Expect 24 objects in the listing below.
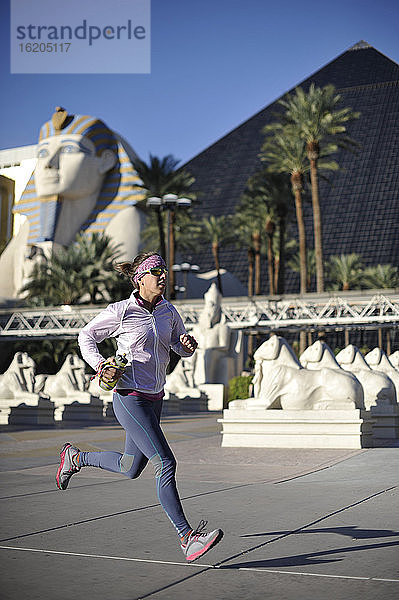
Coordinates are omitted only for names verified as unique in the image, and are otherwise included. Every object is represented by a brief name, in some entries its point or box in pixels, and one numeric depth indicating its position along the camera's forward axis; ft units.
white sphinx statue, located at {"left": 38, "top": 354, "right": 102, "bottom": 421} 58.18
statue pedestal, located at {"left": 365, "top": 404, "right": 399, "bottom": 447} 39.04
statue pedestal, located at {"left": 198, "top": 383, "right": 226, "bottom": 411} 83.05
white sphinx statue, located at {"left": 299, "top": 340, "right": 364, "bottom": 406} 40.09
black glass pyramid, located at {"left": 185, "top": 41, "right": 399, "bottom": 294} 332.19
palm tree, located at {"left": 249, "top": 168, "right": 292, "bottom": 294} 137.28
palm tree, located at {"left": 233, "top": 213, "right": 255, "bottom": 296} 161.65
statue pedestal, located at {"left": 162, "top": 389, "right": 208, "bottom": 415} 75.27
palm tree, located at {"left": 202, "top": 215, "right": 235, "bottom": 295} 189.98
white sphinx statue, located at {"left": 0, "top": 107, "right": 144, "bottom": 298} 166.30
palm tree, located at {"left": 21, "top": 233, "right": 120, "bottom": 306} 132.36
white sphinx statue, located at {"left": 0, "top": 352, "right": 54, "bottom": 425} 53.01
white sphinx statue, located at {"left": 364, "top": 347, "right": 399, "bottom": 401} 54.60
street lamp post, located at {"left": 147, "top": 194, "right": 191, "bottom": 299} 75.05
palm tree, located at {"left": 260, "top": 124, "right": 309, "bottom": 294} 120.57
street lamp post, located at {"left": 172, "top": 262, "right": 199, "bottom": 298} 129.57
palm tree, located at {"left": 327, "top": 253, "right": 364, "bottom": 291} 194.49
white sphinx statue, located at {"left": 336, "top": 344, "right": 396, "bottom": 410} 41.83
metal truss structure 116.26
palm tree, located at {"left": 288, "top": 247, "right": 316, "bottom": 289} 204.03
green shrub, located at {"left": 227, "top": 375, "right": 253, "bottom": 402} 80.53
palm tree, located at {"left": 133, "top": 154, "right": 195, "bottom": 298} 133.59
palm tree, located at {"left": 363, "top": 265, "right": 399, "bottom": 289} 196.75
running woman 12.40
